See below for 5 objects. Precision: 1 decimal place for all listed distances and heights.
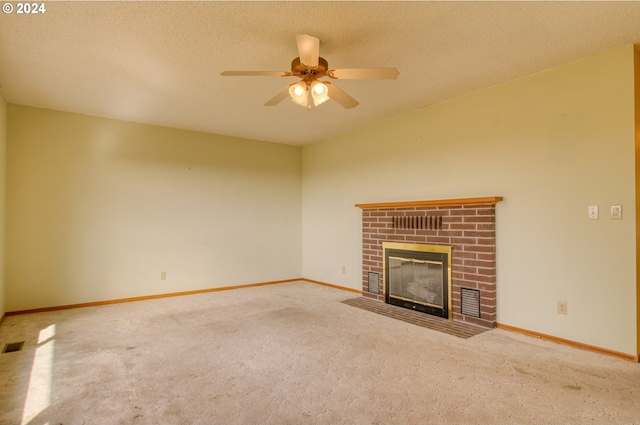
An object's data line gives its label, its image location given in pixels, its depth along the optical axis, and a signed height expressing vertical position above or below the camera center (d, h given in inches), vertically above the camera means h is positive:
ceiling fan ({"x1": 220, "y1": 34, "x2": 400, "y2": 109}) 84.0 +37.0
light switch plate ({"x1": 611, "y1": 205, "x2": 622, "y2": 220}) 105.4 -1.3
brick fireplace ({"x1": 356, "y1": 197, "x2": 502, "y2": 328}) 135.8 -12.3
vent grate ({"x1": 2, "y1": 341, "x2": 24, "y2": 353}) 113.2 -44.3
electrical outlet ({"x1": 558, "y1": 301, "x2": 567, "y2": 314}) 117.0 -33.7
